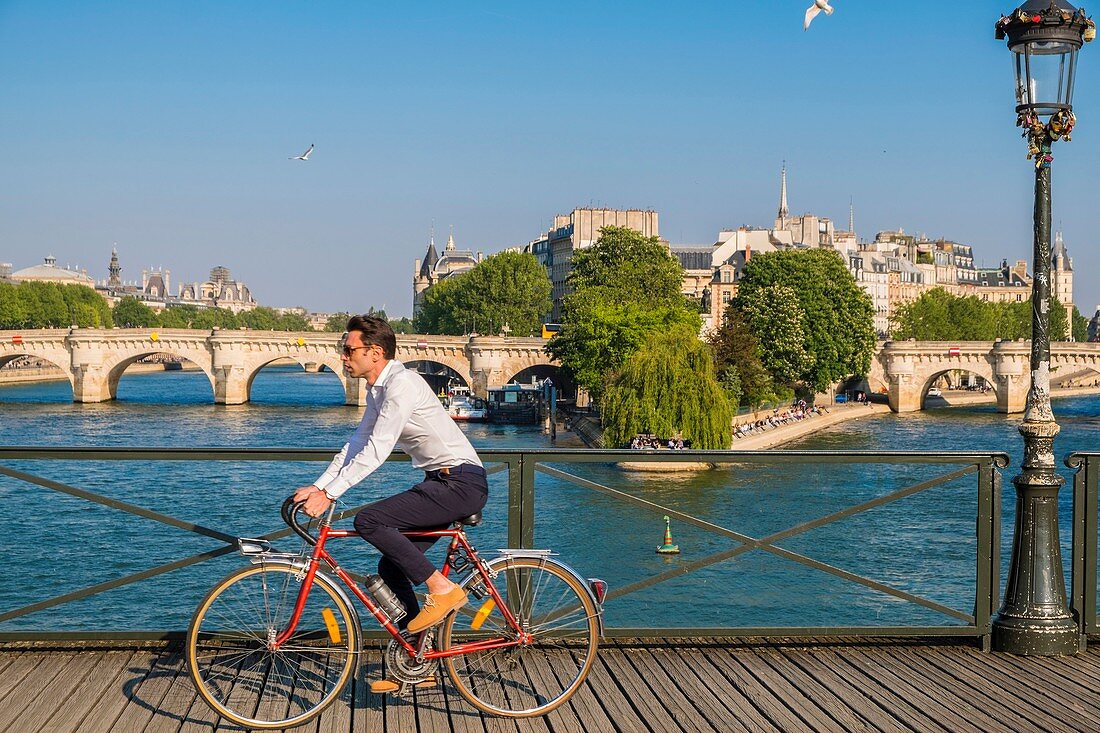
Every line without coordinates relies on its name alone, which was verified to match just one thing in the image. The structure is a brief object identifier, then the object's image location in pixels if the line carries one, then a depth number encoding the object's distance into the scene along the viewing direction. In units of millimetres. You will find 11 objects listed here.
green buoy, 18203
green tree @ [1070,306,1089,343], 129875
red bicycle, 4715
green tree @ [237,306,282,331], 161750
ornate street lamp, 5844
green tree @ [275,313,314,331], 173000
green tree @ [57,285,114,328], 104625
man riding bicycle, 4668
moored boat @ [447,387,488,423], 57875
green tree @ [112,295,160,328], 124500
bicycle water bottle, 4828
